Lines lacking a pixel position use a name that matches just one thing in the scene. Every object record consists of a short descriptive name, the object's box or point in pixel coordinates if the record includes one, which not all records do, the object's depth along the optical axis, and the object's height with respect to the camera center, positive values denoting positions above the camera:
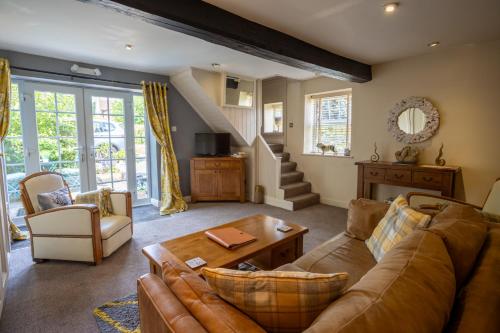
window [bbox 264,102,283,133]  5.89 +0.59
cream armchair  2.57 -0.85
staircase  4.70 -0.78
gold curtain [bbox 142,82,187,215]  4.45 -0.02
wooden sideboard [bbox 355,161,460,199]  3.15 -0.43
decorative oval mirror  3.54 +0.32
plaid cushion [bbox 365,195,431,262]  1.62 -0.54
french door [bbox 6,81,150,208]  3.67 +0.13
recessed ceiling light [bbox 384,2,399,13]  2.17 +1.14
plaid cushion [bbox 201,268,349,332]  0.82 -0.49
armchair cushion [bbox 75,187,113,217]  3.00 -0.63
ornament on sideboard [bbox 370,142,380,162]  4.05 -0.20
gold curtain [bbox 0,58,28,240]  3.17 +0.58
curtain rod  3.42 +0.99
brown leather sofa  0.69 -0.46
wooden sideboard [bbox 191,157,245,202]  5.02 -0.68
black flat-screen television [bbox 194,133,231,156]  5.08 +0.00
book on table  2.03 -0.75
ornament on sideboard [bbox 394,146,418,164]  3.58 -0.17
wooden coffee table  1.85 -0.79
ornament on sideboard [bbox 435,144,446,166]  3.45 -0.22
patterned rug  1.76 -1.22
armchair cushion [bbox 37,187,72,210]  2.65 -0.56
